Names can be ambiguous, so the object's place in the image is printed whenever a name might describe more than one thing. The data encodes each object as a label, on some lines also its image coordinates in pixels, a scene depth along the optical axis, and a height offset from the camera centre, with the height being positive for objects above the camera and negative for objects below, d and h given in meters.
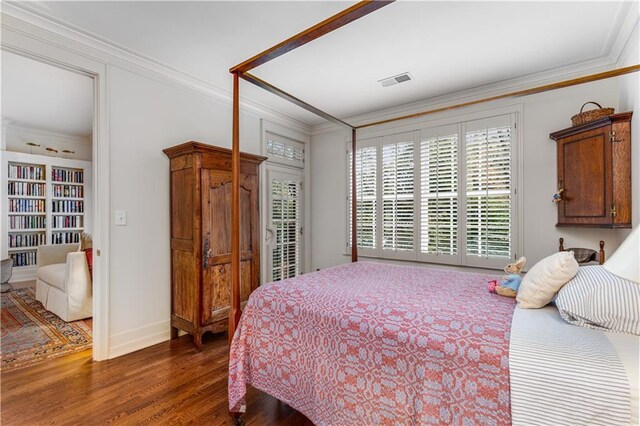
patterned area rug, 2.54 -1.21
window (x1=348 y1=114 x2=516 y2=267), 3.14 +0.21
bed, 1.00 -0.58
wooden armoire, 2.75 -0.25
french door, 4.04 -0.16
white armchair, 3.33 -0.89
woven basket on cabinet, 2.40 +0.78
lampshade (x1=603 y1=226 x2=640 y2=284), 1.05 -0.18
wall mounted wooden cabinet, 2.25 +0.31
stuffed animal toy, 1.66 -0.42
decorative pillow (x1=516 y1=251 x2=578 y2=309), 1.40 -0.32
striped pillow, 1.10 -0.35
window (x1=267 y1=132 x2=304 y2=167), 4.15 +0.89
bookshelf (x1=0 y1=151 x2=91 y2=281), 5.03 +0.14
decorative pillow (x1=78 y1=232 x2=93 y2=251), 4.03 -0.41
